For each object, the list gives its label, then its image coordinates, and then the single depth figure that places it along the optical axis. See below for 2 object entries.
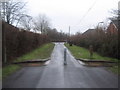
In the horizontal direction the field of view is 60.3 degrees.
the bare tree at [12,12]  16.74
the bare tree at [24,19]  18.04
